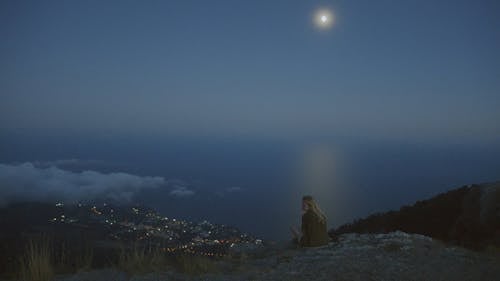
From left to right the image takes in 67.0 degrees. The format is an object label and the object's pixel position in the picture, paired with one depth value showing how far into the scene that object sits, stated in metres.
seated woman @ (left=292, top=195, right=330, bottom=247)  9.76
